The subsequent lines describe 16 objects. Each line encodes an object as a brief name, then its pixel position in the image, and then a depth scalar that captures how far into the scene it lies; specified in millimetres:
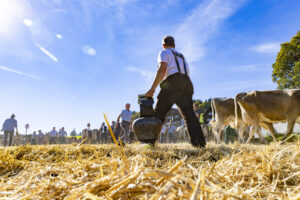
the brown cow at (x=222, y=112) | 8977
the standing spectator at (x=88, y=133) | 18406
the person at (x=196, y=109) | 8616
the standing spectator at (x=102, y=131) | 17103
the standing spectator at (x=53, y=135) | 17328
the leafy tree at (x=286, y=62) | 15617
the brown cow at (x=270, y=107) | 6023
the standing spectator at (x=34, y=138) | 19203
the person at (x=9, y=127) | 10438
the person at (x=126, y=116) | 9141
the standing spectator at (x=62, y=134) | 19383
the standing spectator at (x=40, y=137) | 19178
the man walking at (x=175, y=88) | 3299
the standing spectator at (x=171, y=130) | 13844
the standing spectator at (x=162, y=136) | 15072
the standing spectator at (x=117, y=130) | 9713
